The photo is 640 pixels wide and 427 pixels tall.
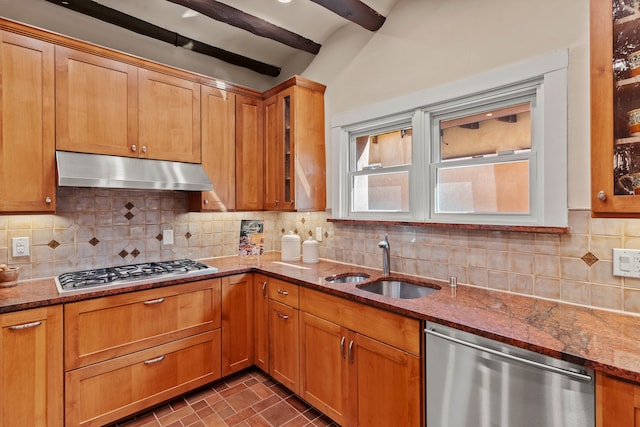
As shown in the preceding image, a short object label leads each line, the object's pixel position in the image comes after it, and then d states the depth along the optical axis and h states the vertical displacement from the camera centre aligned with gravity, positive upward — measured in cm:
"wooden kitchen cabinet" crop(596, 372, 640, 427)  99 -60
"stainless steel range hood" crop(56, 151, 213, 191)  193 +28
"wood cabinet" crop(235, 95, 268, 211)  283 +53
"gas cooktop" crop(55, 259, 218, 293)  196 -42
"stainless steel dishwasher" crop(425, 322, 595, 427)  111 -67
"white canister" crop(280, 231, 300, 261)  287 -31
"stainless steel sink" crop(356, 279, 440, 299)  210 -50
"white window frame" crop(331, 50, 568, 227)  158 +51
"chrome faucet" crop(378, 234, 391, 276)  219 -30
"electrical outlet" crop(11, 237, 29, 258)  208 -21
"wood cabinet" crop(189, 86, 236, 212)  262 +53
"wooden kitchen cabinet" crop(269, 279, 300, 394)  220 -86
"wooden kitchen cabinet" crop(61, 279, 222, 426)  184 -86
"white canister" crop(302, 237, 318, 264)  273 -32
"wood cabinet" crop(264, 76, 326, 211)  269 +58
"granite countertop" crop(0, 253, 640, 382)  109 -46
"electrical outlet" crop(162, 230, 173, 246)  272 -20
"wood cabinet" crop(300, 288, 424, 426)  154 -81
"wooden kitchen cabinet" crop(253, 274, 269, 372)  245 -83
